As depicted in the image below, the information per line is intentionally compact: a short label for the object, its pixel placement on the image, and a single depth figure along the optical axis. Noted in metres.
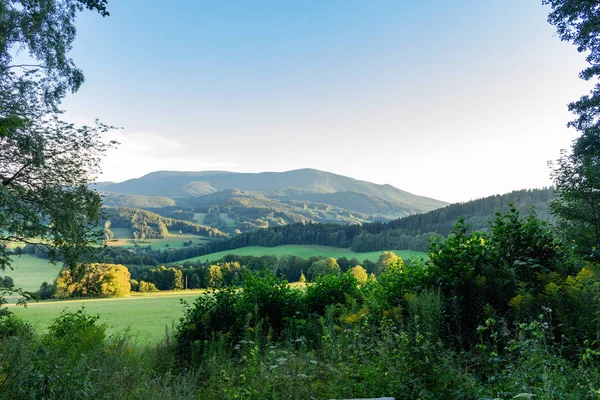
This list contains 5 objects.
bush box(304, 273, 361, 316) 9.06
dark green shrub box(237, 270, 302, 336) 8.39
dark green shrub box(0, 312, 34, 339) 9.19
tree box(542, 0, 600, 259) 9.91
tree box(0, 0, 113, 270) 9.91
